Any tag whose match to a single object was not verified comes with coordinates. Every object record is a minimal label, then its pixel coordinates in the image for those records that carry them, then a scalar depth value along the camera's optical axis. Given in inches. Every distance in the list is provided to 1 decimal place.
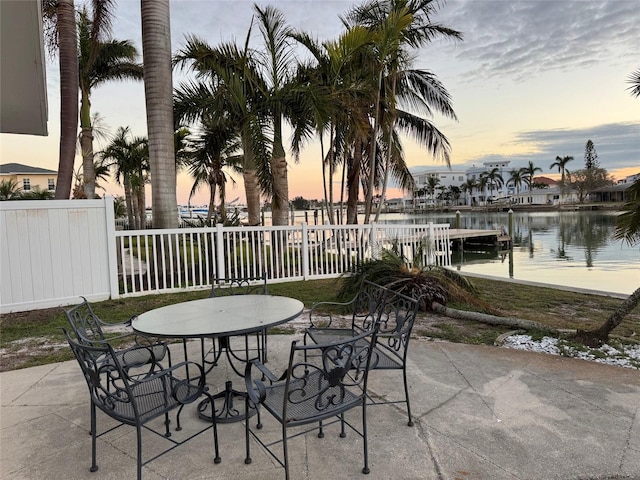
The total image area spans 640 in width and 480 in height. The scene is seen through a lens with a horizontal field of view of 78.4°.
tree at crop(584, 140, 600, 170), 2978.1
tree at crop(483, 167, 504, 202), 3191.9
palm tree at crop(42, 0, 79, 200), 327.9
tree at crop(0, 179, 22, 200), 931.8
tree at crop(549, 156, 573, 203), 2812.0
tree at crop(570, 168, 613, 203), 2285.9
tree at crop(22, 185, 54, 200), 915.1
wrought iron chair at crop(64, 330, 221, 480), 74.2
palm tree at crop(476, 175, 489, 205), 3187.0
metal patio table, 94.2
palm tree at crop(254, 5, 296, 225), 328.8
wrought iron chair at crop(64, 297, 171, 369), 96.4
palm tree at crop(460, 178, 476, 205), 3314.7
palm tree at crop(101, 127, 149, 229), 887.7
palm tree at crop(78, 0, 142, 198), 458.7
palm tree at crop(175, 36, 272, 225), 318.3
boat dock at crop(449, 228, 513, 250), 757.7
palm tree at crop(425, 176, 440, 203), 3452.8
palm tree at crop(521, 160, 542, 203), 3080.7
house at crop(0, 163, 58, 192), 1605.6
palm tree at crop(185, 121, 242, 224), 413.1
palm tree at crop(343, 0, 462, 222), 360.2
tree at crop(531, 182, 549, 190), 3361.2
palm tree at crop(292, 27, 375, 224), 316.5
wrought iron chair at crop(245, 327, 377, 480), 72.1
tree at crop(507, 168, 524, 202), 3216.0
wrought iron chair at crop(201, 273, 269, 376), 116.3
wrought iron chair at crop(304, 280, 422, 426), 99.3
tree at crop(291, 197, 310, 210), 1663.4
